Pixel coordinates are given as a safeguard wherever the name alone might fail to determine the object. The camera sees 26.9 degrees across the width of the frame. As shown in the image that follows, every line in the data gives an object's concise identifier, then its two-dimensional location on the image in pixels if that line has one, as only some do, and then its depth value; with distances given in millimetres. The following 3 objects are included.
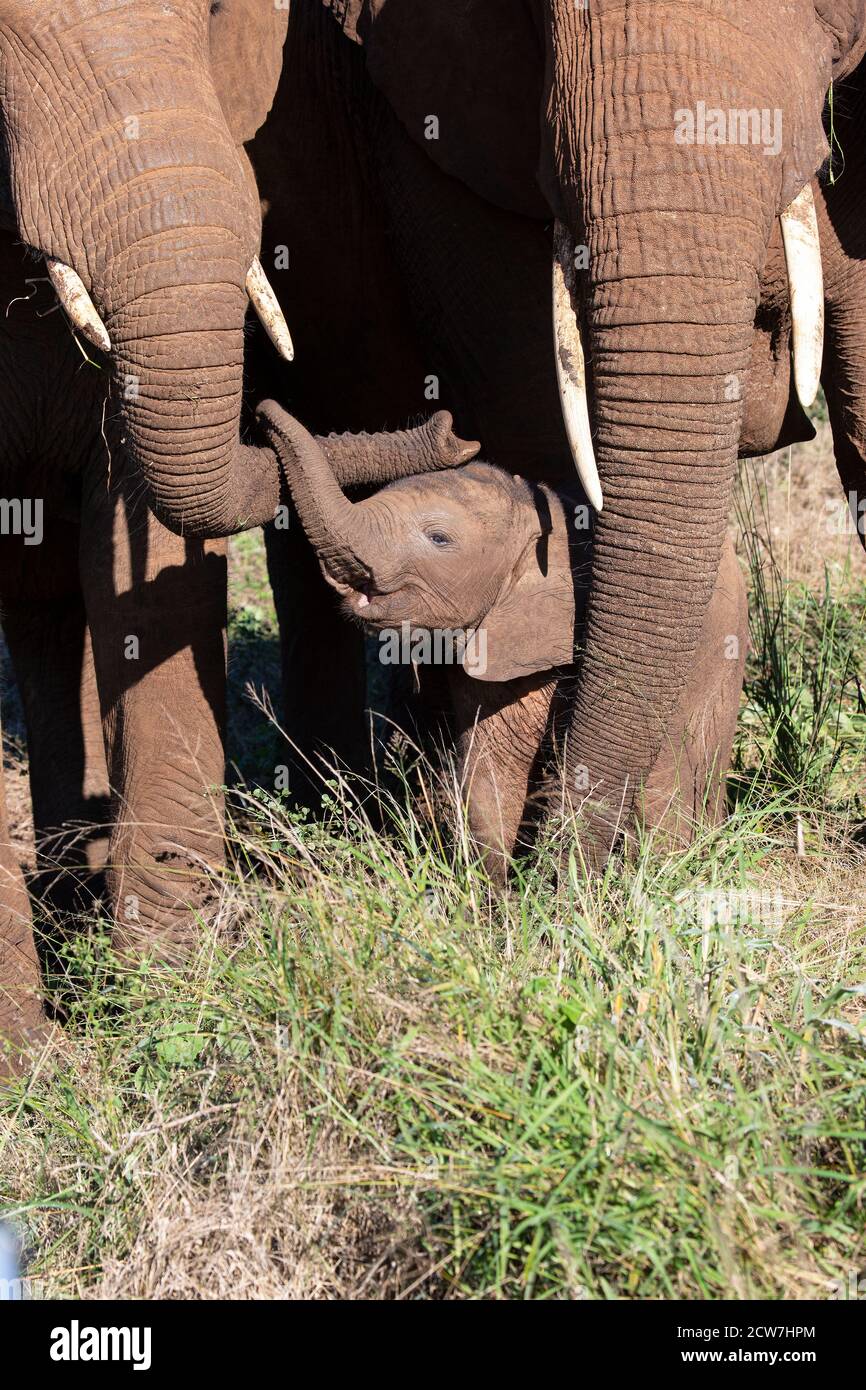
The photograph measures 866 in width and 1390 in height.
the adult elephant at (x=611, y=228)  3822
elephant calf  4289
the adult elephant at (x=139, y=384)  3703
